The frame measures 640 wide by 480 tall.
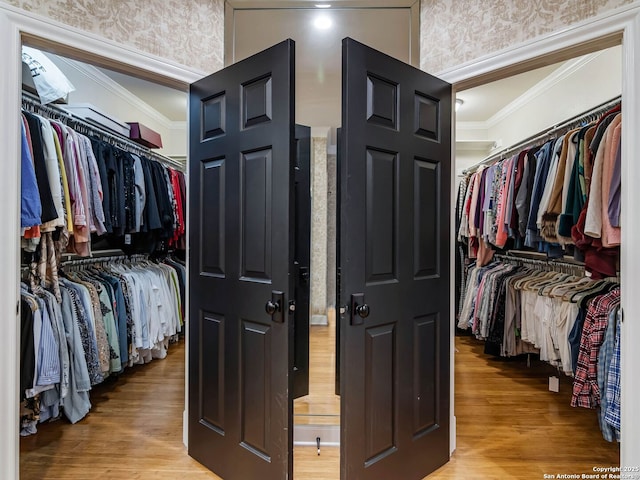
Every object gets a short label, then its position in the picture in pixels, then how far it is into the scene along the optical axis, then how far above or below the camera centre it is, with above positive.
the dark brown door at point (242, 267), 1.52 -0.13
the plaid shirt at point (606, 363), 1.87 -0.65
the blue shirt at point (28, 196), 1.58 +0.19
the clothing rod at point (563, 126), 2.18 +0.84
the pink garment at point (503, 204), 2.80 +0.29
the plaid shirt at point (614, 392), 1.74 -0.74
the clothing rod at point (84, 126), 2.16 +0.81
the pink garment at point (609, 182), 1.61 +0.27
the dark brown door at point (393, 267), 1.51 -0.12
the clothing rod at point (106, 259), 2.68 -0.17
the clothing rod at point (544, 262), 2.87 -0.19
